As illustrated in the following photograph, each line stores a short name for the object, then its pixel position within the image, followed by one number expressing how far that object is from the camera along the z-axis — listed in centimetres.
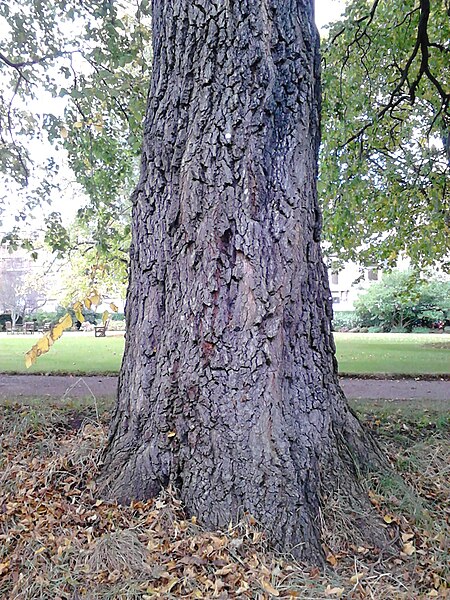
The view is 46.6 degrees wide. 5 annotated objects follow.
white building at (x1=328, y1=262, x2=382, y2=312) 4000
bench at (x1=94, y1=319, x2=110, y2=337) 2620
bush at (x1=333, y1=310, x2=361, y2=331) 3102
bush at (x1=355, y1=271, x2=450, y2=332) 2783
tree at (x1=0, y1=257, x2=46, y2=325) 3703
